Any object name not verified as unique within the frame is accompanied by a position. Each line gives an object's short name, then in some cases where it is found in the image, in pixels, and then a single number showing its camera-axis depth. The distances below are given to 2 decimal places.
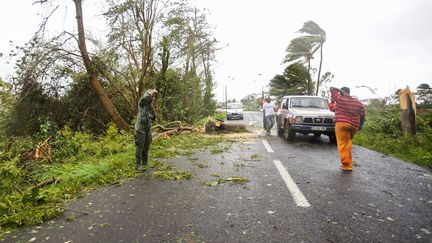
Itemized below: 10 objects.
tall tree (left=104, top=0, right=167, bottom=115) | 14.39
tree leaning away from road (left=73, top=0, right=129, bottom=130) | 12.72
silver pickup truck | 10.67
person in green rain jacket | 6.81
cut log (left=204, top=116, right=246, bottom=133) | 15.28
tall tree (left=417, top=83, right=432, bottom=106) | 16.10
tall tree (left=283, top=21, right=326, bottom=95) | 22.42
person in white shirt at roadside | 14.23
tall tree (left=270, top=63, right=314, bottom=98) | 24.78
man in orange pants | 6.53
